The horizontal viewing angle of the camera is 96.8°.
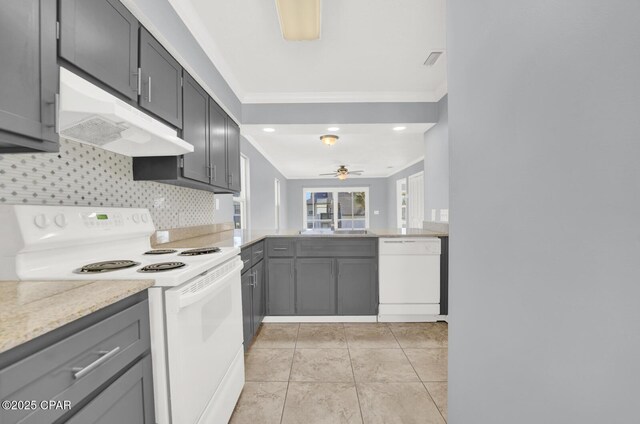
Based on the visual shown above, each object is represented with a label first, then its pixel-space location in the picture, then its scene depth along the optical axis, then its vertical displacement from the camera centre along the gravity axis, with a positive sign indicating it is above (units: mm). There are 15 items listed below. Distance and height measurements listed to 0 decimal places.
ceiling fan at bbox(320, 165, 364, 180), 6834 +1009
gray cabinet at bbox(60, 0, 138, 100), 1045 +727
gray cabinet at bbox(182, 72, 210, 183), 1941 +627
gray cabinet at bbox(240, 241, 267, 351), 2244 -672
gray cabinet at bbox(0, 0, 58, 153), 834 +445
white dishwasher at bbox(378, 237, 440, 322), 2924 -659
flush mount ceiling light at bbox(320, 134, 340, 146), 4035 +1066
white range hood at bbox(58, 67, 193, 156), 1023 +388
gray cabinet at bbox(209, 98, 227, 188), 2361 +609
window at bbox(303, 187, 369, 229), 10211 +260
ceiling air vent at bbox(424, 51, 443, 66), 2411 +1354
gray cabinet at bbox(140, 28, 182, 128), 1497 +775
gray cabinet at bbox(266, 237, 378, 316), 2930 -641
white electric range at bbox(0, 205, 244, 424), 1035 -252
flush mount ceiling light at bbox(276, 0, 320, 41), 1662 +1230
